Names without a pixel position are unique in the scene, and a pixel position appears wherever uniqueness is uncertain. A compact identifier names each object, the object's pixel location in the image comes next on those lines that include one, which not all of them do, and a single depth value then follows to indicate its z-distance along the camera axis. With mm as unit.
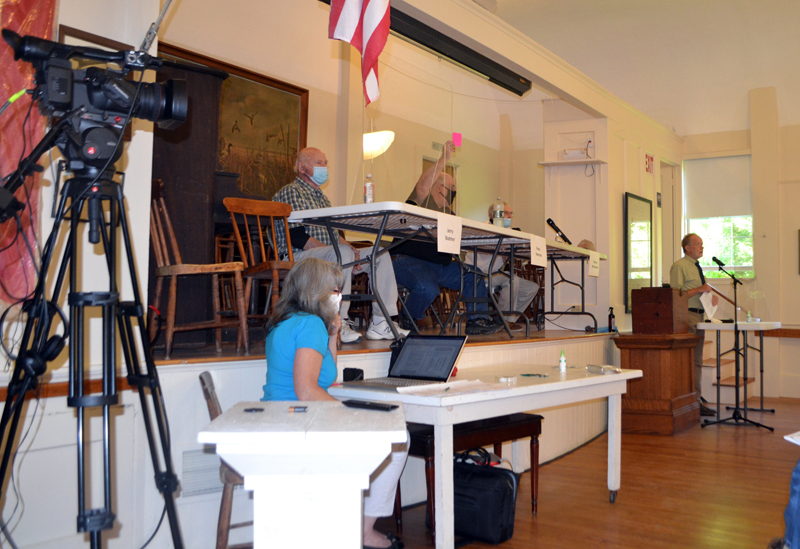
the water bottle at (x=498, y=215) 4418
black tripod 1461
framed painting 5875
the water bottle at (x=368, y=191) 3457
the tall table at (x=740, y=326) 5289
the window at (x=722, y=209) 8086
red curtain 1908
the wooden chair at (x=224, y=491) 2127
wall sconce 7020
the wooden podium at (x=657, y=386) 5090
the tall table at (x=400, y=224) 3004
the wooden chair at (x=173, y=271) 2666
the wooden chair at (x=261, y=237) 2975
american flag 3330
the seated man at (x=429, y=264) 4285
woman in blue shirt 2096
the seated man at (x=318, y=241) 3471
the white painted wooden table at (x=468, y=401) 2078
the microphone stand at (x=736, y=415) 5324
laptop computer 2389
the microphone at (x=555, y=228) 5902
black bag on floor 2580
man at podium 6048
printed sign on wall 7500
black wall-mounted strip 4359
